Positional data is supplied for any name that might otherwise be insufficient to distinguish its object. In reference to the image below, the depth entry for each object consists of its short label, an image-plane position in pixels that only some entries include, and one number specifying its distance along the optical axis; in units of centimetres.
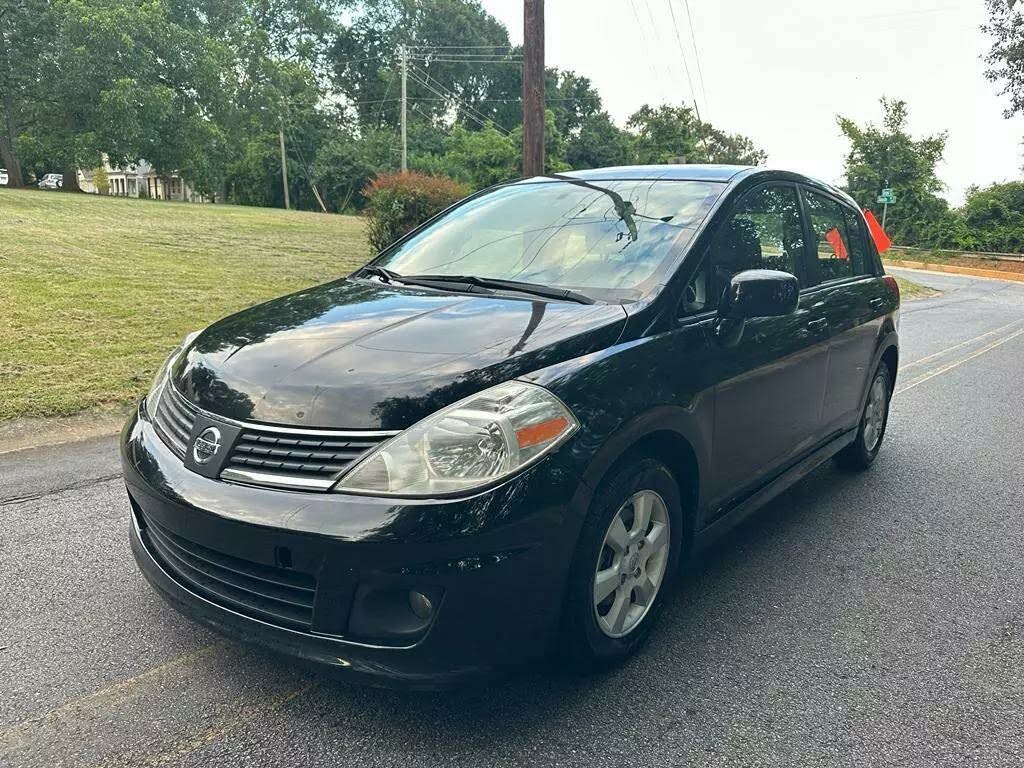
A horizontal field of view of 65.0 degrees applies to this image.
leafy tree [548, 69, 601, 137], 5969
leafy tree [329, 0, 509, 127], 6444
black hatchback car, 217
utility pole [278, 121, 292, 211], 4985
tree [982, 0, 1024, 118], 2422
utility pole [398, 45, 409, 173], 4187
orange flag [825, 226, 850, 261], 435
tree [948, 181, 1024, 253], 3459
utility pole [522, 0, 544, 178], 1105
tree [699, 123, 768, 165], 5538
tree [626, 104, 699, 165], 4978
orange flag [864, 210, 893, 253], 772
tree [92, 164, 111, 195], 6488
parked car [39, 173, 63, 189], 5919
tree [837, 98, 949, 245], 3850
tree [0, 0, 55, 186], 3462
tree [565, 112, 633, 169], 5372
